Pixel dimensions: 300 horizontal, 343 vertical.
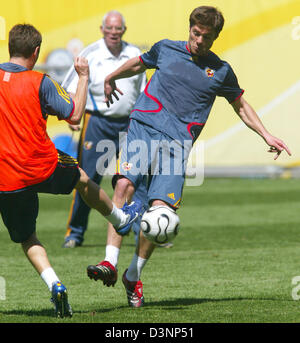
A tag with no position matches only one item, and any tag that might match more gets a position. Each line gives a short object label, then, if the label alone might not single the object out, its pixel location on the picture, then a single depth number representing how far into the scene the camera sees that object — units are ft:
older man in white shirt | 65.05
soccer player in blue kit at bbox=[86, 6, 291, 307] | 41.32
